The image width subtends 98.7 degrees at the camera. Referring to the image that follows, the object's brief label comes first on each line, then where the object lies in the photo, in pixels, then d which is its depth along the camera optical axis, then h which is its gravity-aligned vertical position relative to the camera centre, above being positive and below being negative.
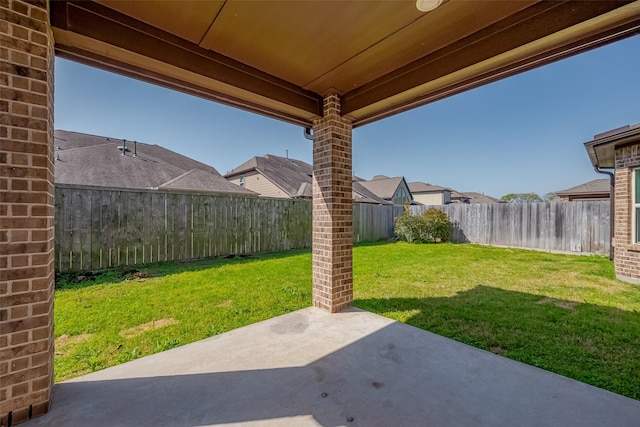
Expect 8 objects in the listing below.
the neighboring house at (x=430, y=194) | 34.00 +2.22
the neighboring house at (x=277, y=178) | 16.03 +2.16
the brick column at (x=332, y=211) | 3.37 +0.00
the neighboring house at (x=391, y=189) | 26.03 +2.24
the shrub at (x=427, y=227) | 11.27 -0.64
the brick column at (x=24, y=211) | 1.54 +0.00
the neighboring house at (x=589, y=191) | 13.22 +1.03
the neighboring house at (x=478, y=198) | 39.78 +2.01
